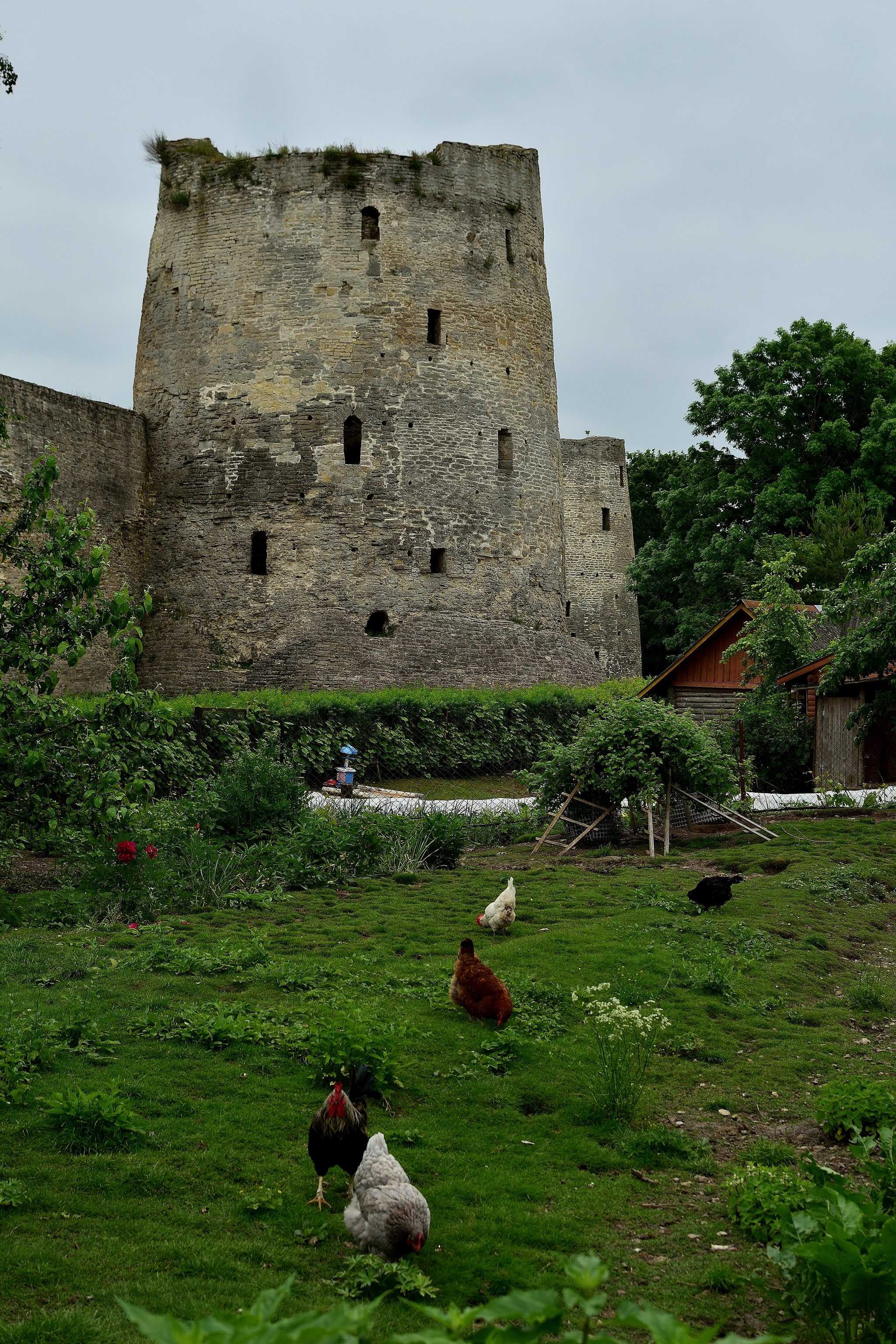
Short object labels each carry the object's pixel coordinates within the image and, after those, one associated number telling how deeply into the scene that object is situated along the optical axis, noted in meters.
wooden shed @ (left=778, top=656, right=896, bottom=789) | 20.36
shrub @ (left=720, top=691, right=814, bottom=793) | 21.03
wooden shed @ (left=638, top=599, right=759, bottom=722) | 24.52
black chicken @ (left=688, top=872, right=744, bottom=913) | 10.41
